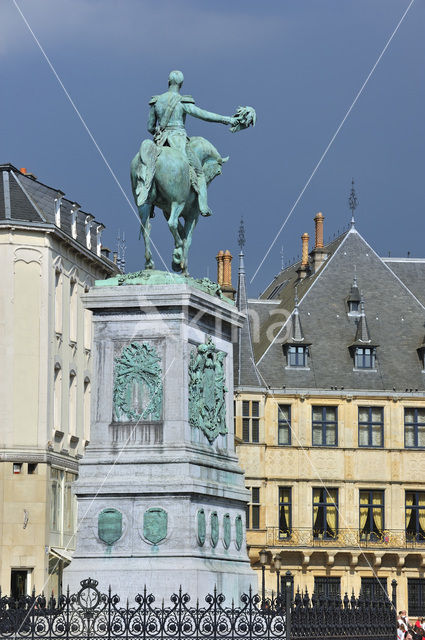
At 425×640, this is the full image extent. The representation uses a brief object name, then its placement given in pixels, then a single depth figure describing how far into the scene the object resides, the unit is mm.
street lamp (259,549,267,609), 63531
